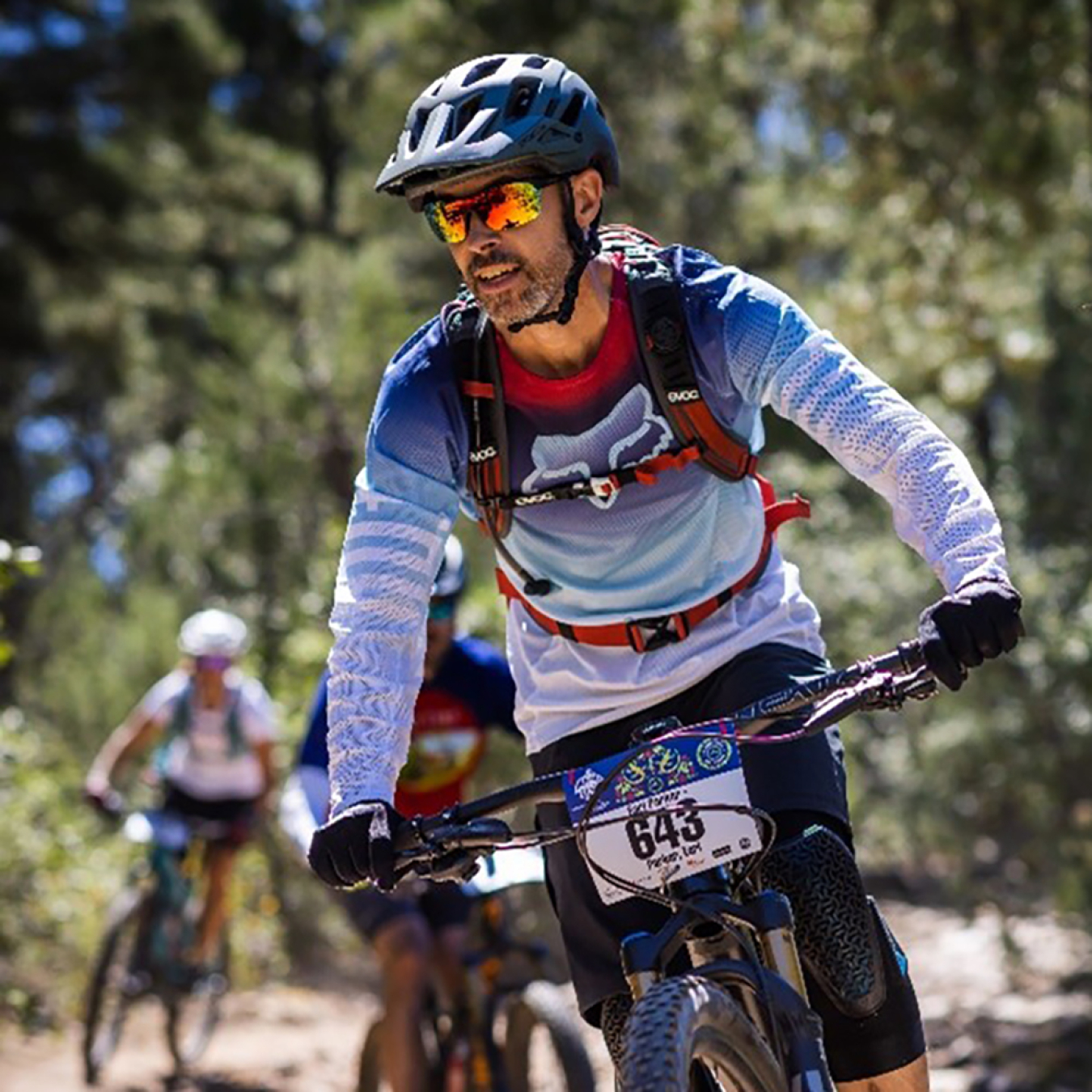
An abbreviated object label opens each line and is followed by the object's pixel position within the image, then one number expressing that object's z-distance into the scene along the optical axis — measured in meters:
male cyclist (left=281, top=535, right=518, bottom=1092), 5.85
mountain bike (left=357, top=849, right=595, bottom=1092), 6.04
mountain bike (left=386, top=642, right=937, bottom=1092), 2.88
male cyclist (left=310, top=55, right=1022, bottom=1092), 3.19
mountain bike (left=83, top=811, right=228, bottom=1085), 9.32
